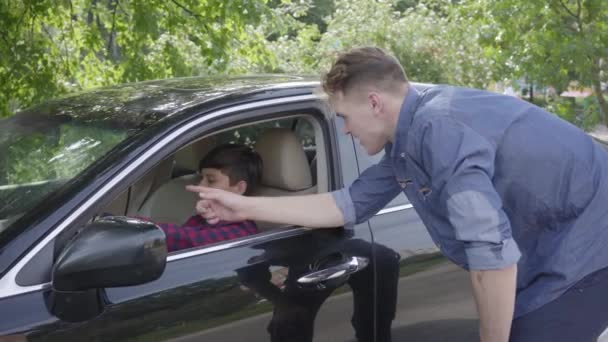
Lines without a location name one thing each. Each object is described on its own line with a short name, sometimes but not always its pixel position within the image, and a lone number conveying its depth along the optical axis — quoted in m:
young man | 2.11
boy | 3.30
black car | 2.22
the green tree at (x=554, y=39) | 7.38
